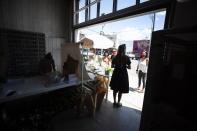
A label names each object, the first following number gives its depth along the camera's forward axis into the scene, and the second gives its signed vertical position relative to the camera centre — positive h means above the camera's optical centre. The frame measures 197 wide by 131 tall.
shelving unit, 2.46 +0.03
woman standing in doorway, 2.13 -0.37
